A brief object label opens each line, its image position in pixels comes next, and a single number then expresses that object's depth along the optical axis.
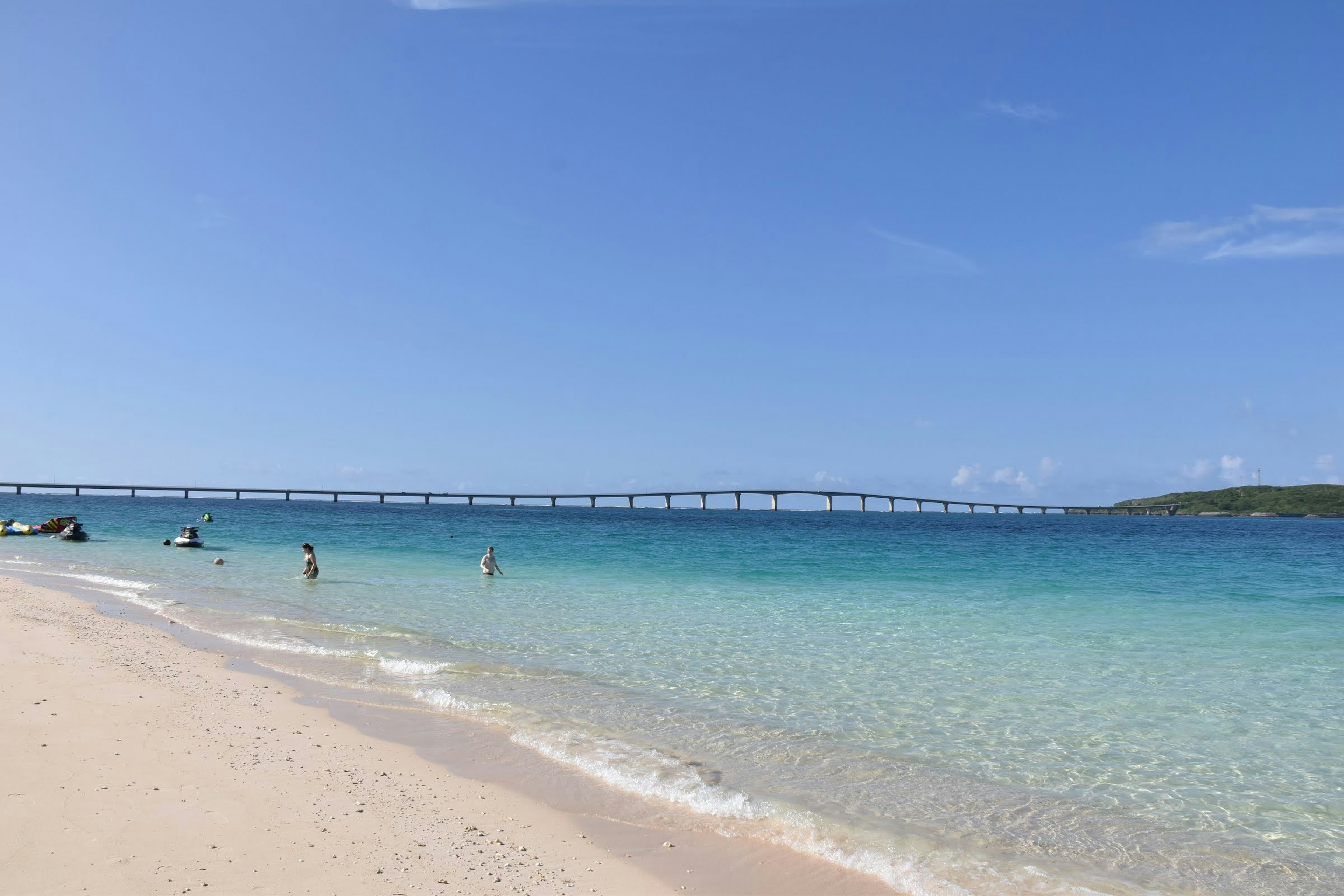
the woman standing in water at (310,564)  24.50
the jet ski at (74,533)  38.19
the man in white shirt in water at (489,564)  26.72
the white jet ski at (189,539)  36.88
